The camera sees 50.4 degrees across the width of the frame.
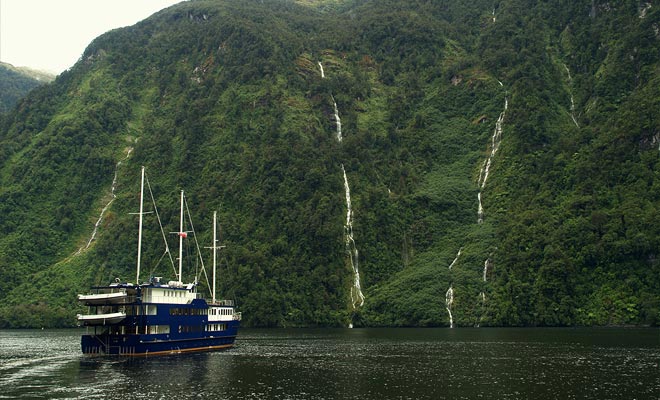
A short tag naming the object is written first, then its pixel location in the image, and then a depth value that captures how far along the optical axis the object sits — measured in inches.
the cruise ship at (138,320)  3759.8
